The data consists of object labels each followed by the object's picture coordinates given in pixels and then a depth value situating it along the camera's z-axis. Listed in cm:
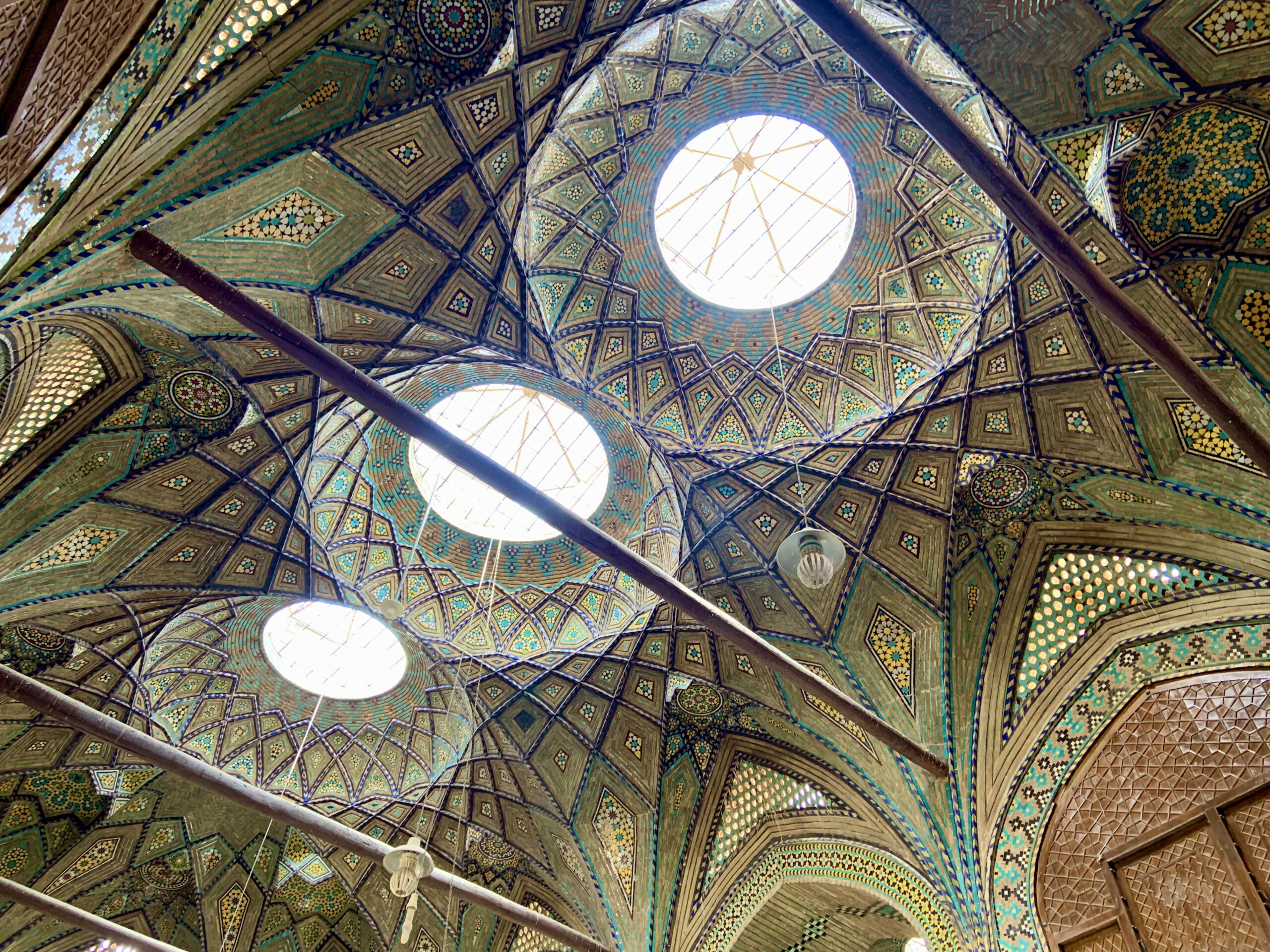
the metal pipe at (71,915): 891
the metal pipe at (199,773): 705
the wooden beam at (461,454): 585
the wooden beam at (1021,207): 461
